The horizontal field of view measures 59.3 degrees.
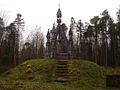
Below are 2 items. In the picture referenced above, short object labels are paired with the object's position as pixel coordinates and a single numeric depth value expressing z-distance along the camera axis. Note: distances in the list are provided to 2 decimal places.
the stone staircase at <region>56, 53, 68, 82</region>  8.44
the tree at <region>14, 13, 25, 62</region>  27.44
